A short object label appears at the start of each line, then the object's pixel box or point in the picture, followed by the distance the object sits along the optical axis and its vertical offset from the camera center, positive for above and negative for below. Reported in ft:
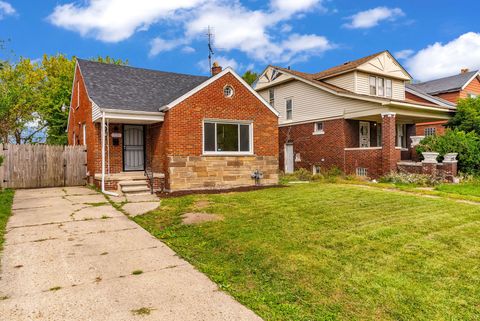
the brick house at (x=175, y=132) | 40.16 +3.72
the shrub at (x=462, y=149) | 50.44 +1.18
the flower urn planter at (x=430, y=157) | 48.67 -0.07
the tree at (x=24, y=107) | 78.22 +14.03
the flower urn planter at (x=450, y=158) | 48.37 -0.25
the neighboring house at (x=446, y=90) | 85.40 +18.55
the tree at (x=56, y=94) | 82.44 +17.09
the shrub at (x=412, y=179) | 47.97 -3.37
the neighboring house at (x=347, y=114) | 56.29 +8.09
